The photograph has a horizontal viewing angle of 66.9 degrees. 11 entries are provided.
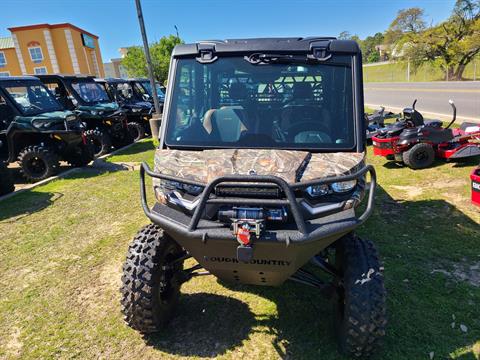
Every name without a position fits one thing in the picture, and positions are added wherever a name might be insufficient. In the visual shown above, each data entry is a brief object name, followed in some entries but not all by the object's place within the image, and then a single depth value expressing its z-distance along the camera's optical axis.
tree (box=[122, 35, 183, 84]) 34.59
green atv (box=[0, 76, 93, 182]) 7.34
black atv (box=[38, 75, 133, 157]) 10.04
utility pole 10.13
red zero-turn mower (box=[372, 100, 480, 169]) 6.47
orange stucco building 42.03
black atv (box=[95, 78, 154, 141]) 12.13
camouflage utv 2.16
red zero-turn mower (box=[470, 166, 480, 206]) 4.40
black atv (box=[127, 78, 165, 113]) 13.69
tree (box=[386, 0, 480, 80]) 39.28
